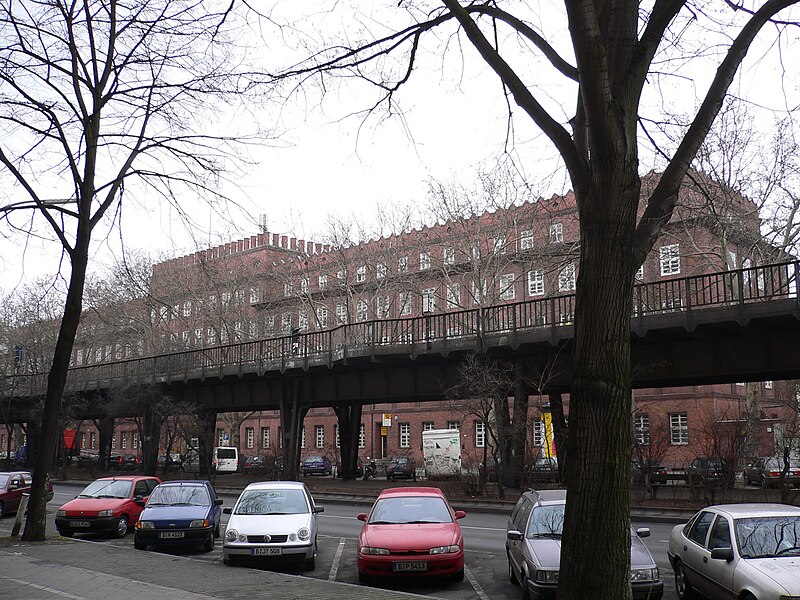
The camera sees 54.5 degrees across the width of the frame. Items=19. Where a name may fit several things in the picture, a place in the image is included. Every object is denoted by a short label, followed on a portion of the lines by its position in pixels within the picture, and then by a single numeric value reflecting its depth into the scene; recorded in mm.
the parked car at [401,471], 45500
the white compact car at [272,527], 13703
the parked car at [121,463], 54531
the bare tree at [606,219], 5820
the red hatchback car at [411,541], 11969
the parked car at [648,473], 27000
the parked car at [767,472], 31848
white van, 56406
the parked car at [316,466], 55531
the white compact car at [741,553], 8805
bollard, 17298
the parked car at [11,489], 26262
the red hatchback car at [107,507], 19062
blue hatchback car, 16281
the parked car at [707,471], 24406
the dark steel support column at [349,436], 42625
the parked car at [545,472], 28172
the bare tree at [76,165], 16484
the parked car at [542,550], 10172
